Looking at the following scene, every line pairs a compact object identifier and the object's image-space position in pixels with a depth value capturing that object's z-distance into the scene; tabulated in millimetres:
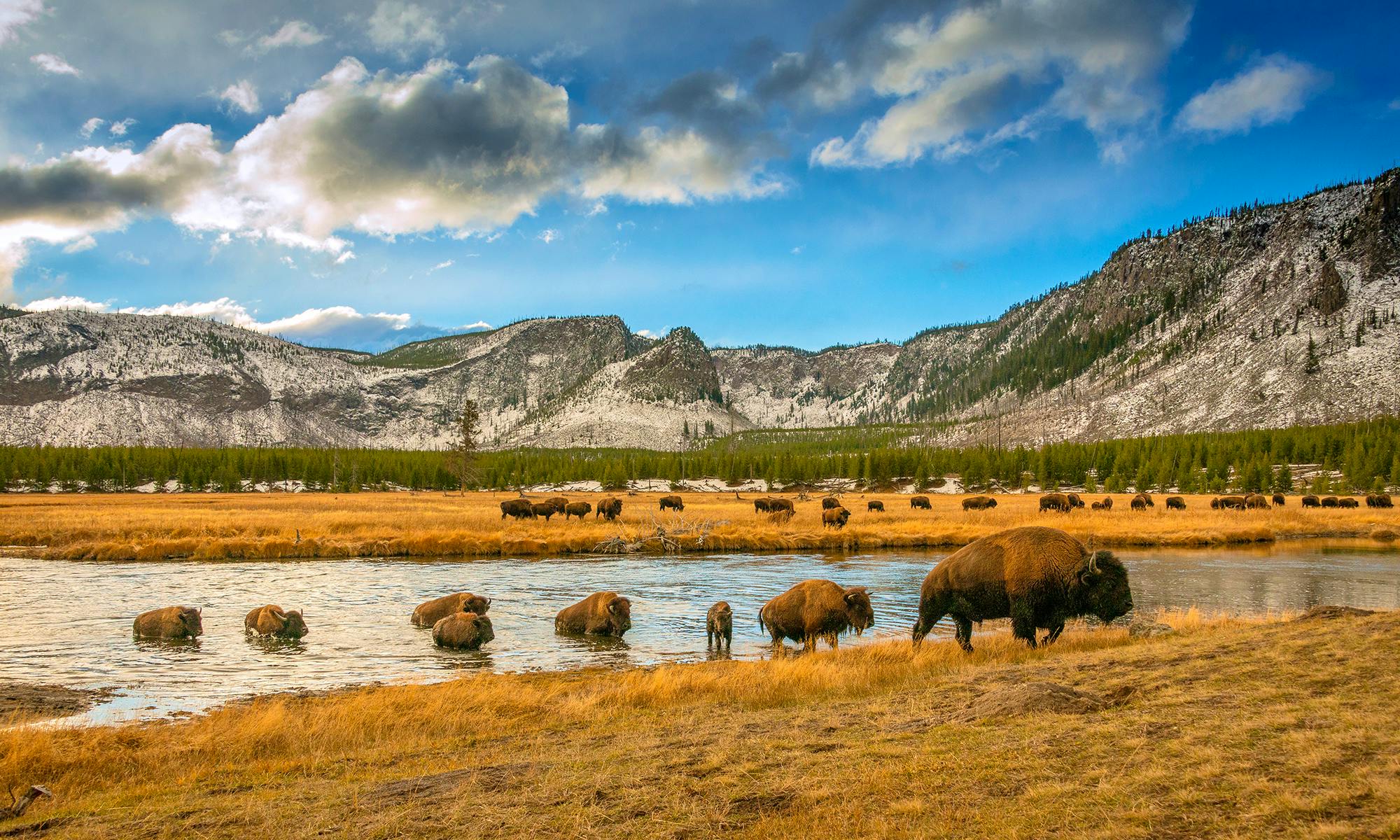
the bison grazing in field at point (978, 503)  63719
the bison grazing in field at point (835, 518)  46594
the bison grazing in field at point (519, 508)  52406
